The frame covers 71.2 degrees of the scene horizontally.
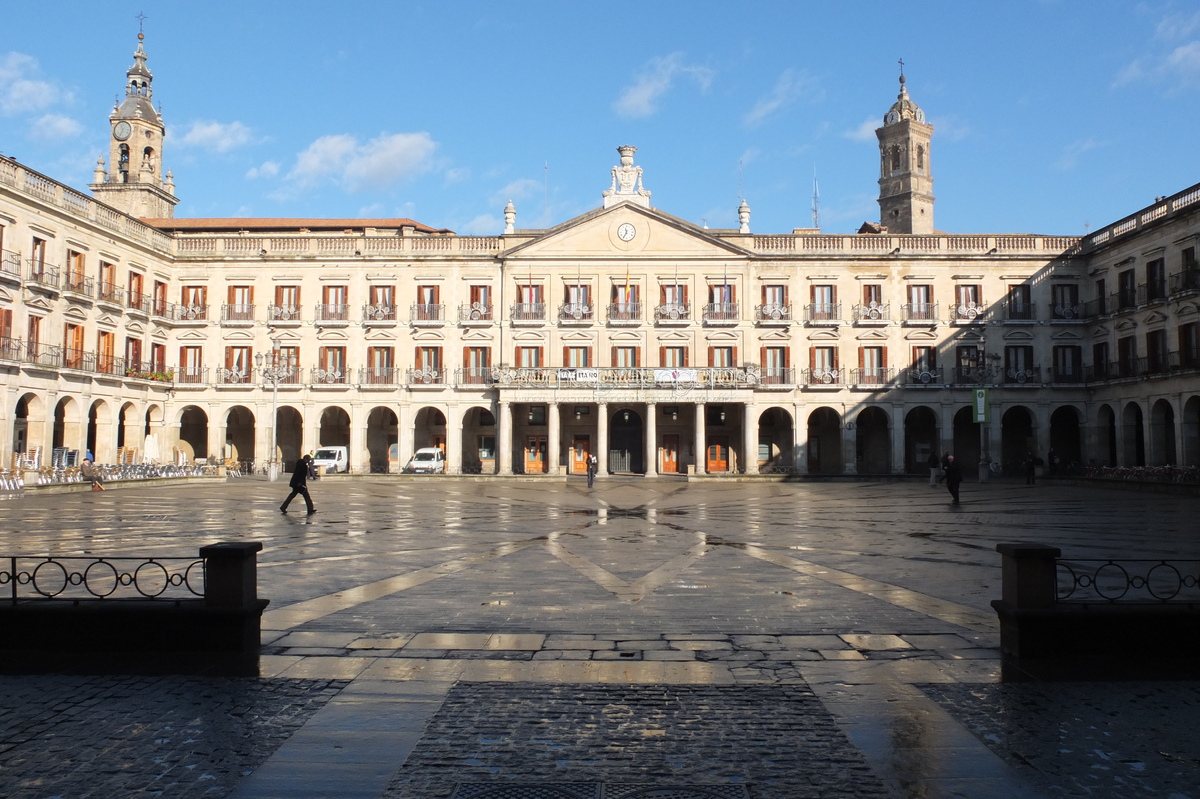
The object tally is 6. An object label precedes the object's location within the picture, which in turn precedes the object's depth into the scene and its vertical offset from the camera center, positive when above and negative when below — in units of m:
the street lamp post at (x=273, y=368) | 50.00 +5.05
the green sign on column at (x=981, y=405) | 42.85 +2.23
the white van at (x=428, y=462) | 49.66 -0.67
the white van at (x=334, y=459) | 50.78 -0.48
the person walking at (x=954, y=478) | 26.77 -0.96
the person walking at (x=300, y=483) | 21.98 -0.84
